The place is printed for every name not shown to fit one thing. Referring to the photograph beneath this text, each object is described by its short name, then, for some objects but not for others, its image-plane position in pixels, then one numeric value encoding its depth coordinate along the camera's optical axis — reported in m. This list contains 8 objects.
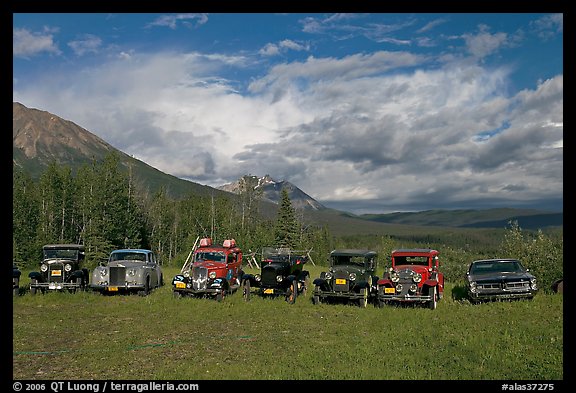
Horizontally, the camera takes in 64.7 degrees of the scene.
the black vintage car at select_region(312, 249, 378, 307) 16.73
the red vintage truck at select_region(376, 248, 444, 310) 15.80
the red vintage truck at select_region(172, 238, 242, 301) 18.05
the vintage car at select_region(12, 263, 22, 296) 17.68
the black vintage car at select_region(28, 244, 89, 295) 18.62
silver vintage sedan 18.83
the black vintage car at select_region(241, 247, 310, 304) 18.11
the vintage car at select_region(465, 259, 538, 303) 15.88
